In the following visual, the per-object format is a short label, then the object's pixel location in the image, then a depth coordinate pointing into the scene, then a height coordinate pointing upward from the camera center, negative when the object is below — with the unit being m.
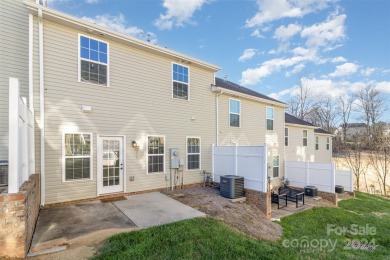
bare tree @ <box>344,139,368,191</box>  20.59 -3.20
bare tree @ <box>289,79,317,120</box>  30.67 +4.98
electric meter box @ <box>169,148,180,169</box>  8.77 -1.04
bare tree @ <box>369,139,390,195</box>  19.03 -2.88
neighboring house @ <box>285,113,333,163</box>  16.14 -0.76
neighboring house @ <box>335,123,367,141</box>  28.25 +0.80
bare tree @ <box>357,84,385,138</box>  28.33 +4.13
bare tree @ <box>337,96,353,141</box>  30.31 +3.74
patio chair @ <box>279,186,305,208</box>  9.84 -3.12
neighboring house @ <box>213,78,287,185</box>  11.14 +0.75
